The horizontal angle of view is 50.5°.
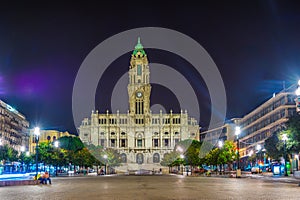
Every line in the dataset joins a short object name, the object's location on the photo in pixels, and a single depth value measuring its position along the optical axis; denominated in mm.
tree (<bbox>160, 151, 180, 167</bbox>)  115190
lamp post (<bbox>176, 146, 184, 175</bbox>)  115182
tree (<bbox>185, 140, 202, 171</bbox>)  83463
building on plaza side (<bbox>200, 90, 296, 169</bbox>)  79870
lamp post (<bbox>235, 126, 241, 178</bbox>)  46591
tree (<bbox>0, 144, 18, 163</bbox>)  71948
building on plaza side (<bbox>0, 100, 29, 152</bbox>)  94896
